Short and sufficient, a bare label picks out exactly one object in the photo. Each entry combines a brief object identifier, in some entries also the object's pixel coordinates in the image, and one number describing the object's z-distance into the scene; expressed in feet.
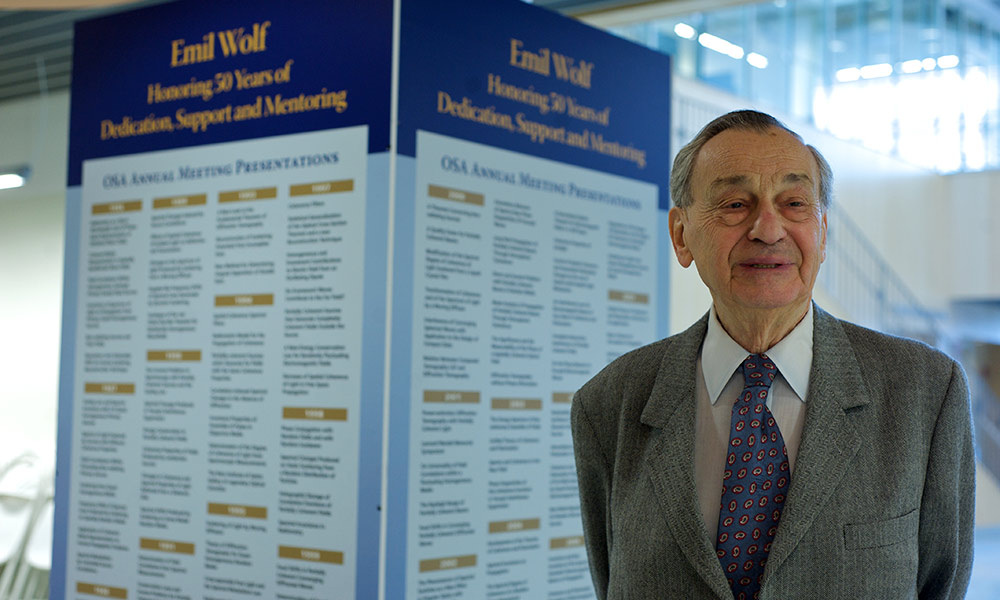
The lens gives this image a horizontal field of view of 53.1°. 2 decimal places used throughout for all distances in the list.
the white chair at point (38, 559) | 22.48
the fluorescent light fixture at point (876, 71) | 46.70
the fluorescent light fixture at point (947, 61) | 47.93
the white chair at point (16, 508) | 24.95
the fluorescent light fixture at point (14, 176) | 29.86
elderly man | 5.24
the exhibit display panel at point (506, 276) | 10.44
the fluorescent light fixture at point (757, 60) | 40.45
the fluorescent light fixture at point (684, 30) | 37.09
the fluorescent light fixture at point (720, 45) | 38.01
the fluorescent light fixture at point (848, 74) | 45.91
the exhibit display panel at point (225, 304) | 10.40
